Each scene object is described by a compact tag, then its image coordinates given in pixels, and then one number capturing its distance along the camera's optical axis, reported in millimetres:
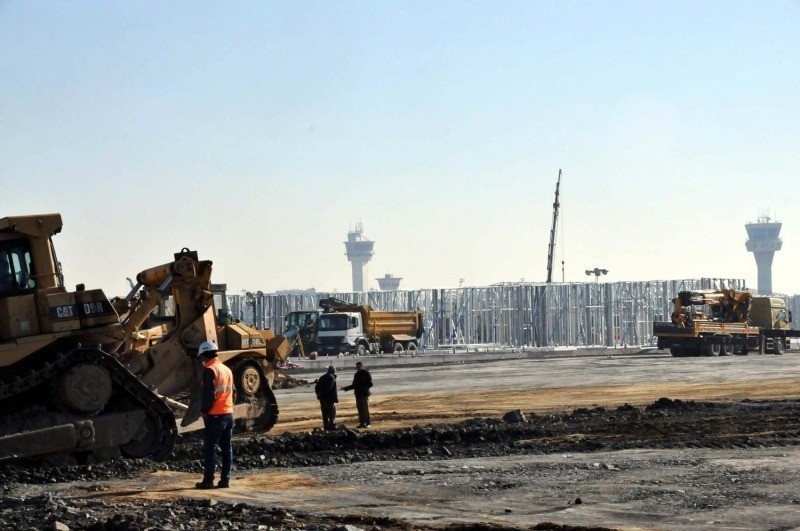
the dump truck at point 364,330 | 60688
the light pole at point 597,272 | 89712
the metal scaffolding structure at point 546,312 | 70438
